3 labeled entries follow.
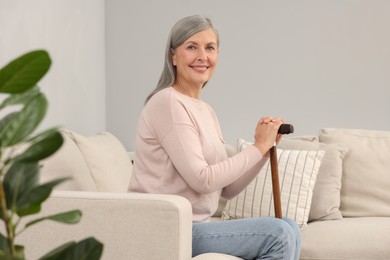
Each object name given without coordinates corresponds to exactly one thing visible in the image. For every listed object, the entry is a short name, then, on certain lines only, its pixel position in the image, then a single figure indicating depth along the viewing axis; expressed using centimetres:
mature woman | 239
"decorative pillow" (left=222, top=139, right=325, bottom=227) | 360
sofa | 222
